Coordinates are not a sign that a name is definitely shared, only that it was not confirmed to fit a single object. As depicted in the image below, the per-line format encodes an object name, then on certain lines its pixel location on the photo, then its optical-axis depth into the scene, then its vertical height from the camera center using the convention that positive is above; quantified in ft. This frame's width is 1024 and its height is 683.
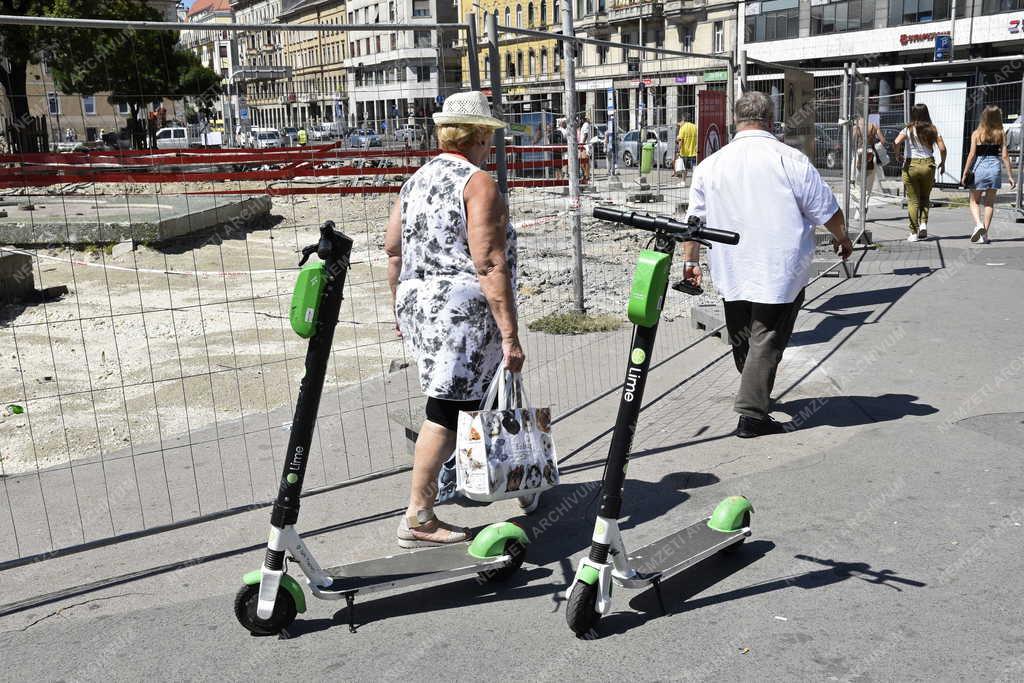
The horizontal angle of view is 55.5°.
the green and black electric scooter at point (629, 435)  10.46 -3.51
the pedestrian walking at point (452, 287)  13.02 -2.23
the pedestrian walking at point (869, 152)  41.24 -2.52
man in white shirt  18.21 -2.30
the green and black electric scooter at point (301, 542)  10.64 -4.56
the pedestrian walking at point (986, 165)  42.34 -2.89
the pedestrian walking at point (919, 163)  42.73 -2.73
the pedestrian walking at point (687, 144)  27.81 -0.99
